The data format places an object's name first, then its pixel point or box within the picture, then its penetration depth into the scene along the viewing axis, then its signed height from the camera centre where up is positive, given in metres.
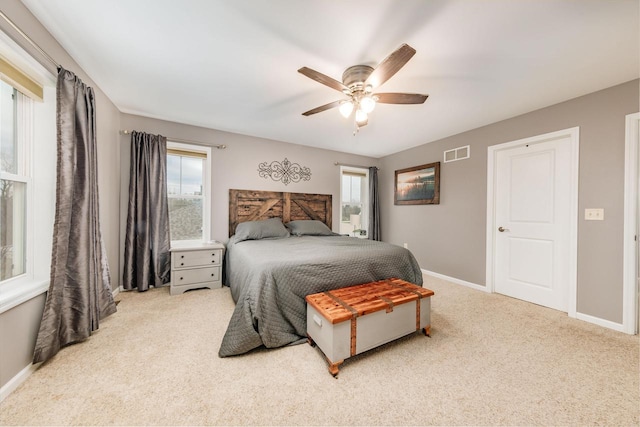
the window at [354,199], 4.67 +0.29
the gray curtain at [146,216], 2.84 -0.07
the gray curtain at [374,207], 4.71 +0.13
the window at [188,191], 3.26 +0.30
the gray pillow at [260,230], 3.19 -0.27
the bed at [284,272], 1.73 -0.55
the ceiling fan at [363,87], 1.60 +1.01
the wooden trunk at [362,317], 1.52 -0.76
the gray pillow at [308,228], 3.66 -0.26
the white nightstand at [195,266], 2.81 -0.71
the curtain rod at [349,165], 4.48 +0.97
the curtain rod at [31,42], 1.26 +1.05
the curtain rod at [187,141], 2.90 +0.99
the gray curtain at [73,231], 1.57 -0.16
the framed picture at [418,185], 3.80 +0.52
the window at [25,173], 1.46 +0.26
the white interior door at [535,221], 2.53 -0.07
